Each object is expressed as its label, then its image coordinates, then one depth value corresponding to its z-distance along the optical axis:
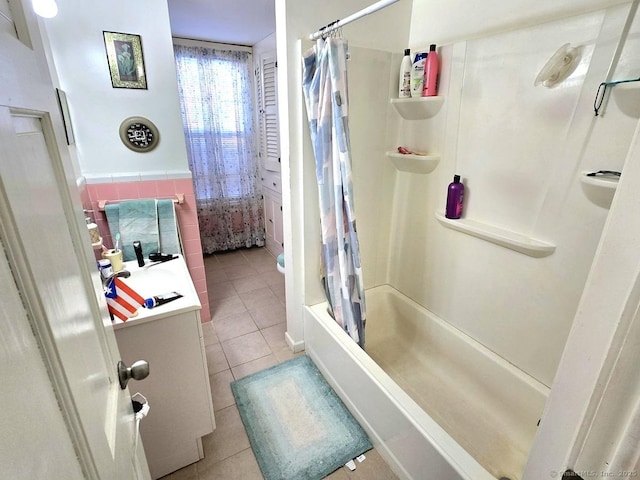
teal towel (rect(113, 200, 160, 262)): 1.90
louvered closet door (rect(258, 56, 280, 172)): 3.05
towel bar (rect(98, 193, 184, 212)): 1.90
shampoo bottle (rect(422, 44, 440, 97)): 1.57
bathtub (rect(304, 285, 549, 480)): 1.24
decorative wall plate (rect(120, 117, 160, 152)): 1.89
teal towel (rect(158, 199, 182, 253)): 2.01
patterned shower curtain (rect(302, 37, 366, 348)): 1.45
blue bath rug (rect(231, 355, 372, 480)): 1.47
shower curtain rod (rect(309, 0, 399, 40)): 1.14
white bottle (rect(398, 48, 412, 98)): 1.68
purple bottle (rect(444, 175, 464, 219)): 1.60
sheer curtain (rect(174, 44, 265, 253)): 3.11
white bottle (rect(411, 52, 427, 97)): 1.62
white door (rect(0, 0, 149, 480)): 0.31
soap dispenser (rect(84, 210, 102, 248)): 1.56
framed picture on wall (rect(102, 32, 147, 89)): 1.74
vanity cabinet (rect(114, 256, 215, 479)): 1.25
